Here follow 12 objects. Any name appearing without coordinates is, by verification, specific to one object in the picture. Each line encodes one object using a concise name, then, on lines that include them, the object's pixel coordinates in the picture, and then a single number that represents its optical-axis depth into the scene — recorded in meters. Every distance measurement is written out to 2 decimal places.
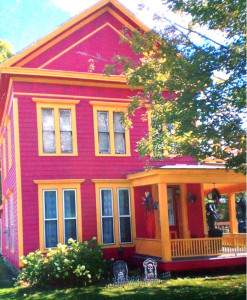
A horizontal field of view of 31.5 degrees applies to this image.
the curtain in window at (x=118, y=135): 17.64
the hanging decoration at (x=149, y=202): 16.59
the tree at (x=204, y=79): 10.18
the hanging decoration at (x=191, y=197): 17.70
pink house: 15.58
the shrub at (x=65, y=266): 13.44
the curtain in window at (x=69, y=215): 16.19
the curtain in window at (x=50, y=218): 15.82
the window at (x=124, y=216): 17.08
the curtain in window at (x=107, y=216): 16.78
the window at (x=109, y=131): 17.27
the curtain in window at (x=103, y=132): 17.36
